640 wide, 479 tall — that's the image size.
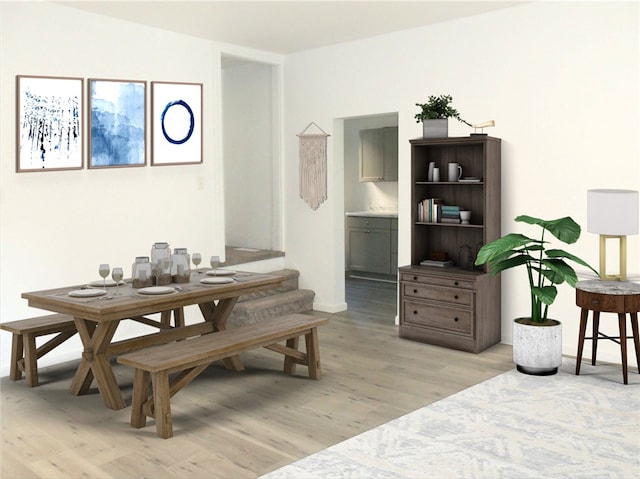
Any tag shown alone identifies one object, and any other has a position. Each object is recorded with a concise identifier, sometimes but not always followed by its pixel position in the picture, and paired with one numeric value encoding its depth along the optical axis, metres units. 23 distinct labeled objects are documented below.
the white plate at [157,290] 4.13
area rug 3.11
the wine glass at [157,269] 4.43
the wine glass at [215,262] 4.79
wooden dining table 3.86
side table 4.30
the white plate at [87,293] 4.07
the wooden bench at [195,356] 3.59
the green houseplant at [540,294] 4.49
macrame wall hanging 6.80
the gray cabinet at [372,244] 8.45
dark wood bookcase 5.22
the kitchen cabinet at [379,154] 8.48
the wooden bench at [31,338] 4.45
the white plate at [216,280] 4.53
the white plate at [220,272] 4.85
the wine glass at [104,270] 4.19
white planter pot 4.55
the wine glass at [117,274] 4.15
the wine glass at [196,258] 4.73
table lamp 4.42
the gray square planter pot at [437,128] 5.46
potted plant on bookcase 5.44
